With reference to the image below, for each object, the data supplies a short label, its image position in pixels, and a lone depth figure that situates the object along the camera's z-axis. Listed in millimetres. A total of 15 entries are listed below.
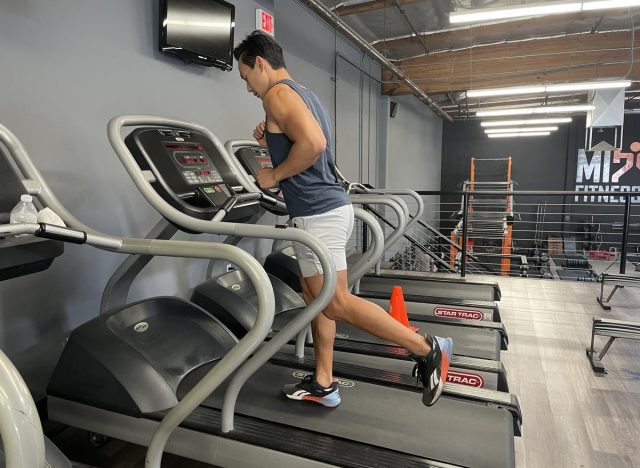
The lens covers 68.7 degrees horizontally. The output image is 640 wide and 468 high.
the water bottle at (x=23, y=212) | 1346
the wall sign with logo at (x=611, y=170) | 12242
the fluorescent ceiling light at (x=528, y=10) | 3577
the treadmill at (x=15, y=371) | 872
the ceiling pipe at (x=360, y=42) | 4219
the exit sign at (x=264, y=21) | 3877
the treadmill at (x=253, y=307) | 2098
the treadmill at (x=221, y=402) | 1603
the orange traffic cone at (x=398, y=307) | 2875
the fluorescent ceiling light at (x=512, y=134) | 12052
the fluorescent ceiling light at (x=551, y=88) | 5551
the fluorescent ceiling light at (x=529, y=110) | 7026
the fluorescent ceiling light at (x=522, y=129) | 10289
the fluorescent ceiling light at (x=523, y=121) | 8812
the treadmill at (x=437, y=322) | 2693
